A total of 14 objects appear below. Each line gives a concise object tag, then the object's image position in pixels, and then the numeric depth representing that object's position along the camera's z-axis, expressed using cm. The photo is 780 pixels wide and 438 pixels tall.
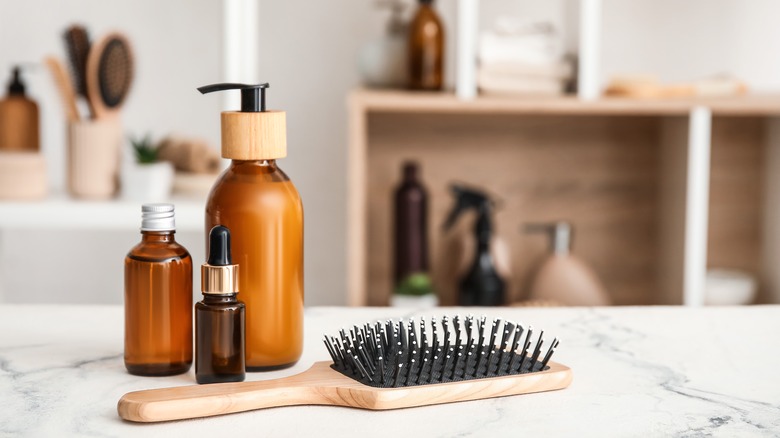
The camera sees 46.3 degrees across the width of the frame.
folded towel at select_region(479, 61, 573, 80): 194
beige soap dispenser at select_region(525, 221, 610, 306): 213
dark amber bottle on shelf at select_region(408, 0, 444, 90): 200
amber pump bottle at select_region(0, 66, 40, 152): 192
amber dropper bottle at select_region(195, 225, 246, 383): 69
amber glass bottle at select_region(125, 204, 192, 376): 73
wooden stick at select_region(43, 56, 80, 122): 185
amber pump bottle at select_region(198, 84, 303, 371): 74
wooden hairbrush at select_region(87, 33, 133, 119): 181
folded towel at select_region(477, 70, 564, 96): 195
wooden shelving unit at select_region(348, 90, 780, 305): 229
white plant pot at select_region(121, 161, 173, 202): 187
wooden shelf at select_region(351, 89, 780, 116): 193
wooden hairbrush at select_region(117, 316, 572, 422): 64
